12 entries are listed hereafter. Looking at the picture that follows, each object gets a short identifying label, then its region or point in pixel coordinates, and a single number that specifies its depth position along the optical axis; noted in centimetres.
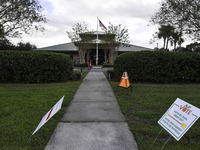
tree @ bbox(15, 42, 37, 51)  4564
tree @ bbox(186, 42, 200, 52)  5538
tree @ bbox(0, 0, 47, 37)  1217
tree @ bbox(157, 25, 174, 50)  1353
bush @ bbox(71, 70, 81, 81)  1174
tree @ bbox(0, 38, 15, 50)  4024
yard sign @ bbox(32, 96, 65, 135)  281
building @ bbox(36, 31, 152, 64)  3098
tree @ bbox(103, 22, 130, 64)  2944
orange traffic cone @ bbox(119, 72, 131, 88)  747
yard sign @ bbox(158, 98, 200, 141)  254
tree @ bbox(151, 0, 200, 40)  1084
